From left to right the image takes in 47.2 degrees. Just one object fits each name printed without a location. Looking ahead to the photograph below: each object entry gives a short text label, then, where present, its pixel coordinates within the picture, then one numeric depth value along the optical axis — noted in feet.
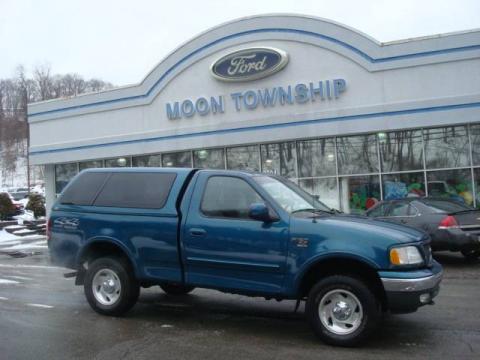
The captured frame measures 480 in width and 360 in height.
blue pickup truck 18.67
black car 35.81
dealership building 53.36
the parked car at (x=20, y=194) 192.13
